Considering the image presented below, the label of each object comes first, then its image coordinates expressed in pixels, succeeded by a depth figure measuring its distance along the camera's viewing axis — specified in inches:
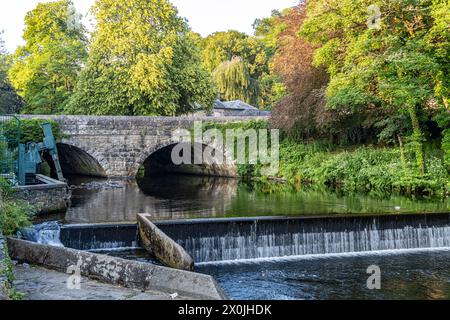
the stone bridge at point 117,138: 1085.8
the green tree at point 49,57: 1499.8
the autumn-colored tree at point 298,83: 1007.0
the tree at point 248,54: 2074.3
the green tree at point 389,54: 733.3
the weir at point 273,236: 484.7
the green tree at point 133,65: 1277.1
